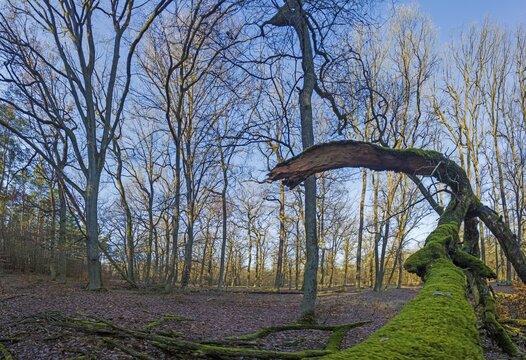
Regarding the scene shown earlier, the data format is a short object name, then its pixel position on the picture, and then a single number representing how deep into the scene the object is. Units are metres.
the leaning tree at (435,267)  1.19
